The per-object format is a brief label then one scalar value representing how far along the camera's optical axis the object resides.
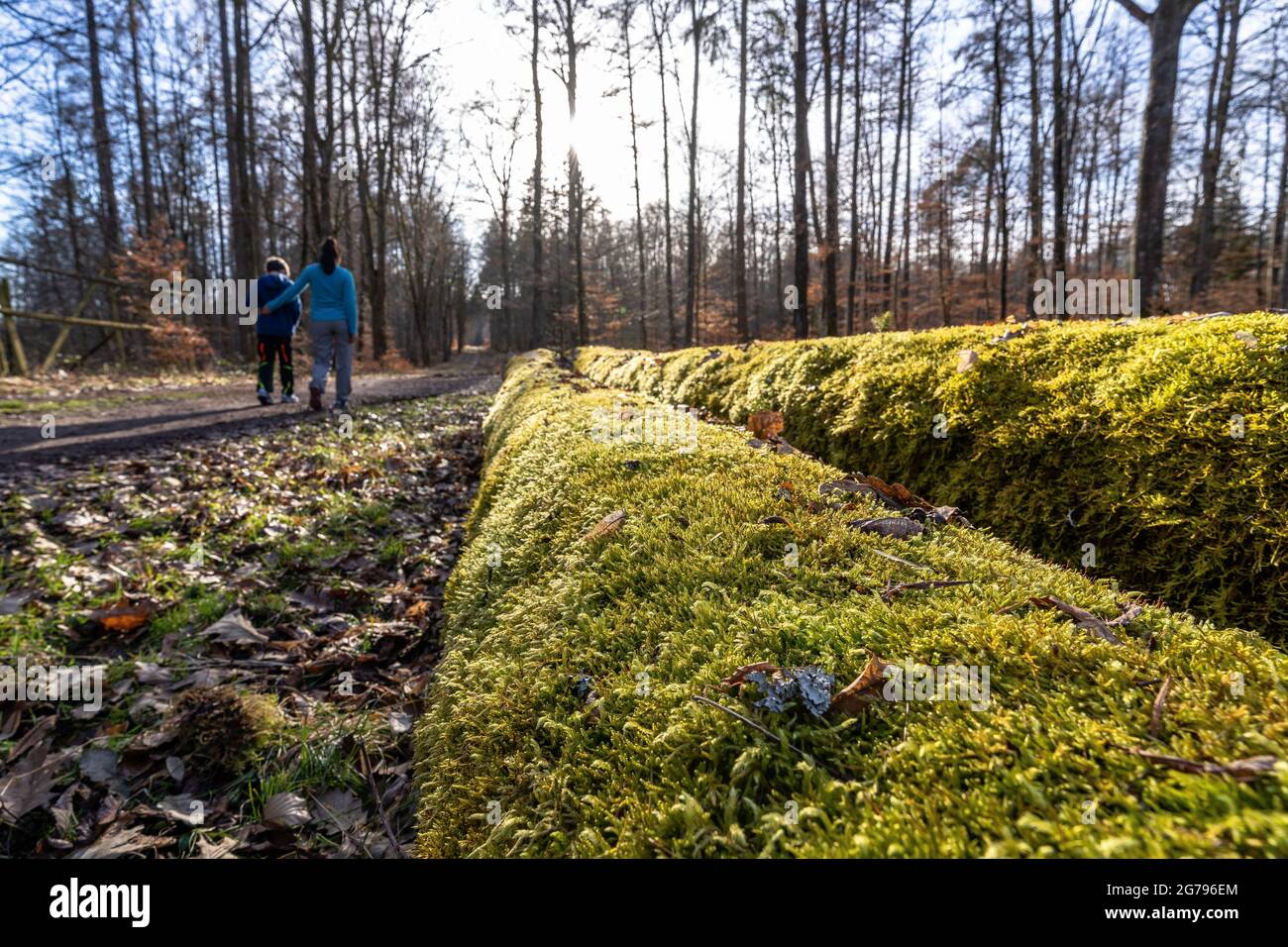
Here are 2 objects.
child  8.71
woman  8.42
